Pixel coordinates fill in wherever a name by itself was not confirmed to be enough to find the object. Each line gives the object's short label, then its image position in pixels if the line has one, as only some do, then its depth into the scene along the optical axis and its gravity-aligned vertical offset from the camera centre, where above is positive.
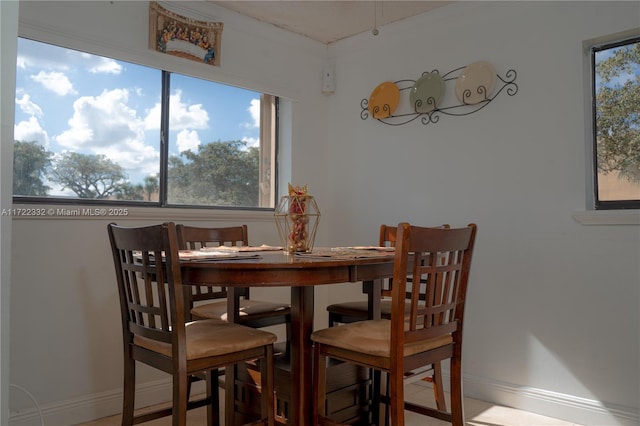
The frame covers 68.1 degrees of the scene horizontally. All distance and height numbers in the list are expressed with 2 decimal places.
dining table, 1.56 -0.18
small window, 2.46 +0.55
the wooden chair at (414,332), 1.60 -0.41
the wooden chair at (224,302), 2.29 -0.41
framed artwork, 2.78 +1.17
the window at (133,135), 2.42 +0.54
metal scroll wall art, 2.88 +0.86
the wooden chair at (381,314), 2.34 -0.46
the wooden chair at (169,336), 1.55 -0.41
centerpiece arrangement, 2.09 +0.02
